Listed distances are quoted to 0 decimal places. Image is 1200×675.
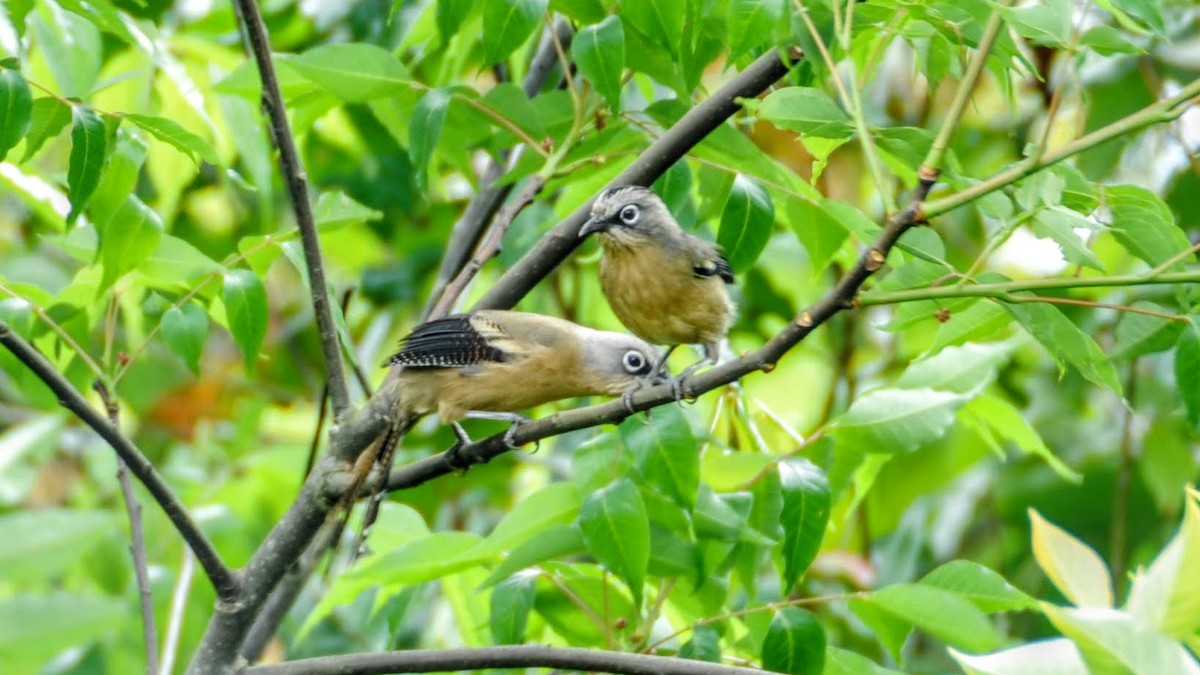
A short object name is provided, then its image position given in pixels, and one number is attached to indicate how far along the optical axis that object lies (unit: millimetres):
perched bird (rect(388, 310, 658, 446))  6637
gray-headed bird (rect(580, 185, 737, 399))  6937
